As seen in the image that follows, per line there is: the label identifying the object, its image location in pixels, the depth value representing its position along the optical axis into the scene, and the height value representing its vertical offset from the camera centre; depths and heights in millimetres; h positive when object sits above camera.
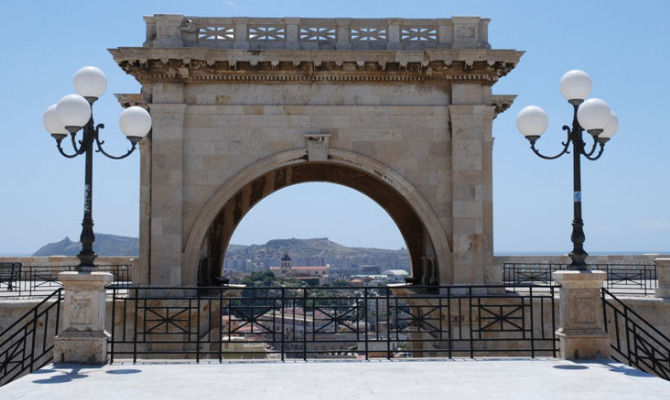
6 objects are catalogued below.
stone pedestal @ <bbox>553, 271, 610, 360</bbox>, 11352 -925
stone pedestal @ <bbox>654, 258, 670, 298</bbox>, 18656 -581
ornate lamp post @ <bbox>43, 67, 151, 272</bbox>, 11500 +1963
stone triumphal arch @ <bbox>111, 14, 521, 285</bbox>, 18438 +3308
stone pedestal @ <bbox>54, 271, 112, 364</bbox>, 11031 -1042
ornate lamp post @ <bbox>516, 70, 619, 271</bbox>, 11812 +2022
